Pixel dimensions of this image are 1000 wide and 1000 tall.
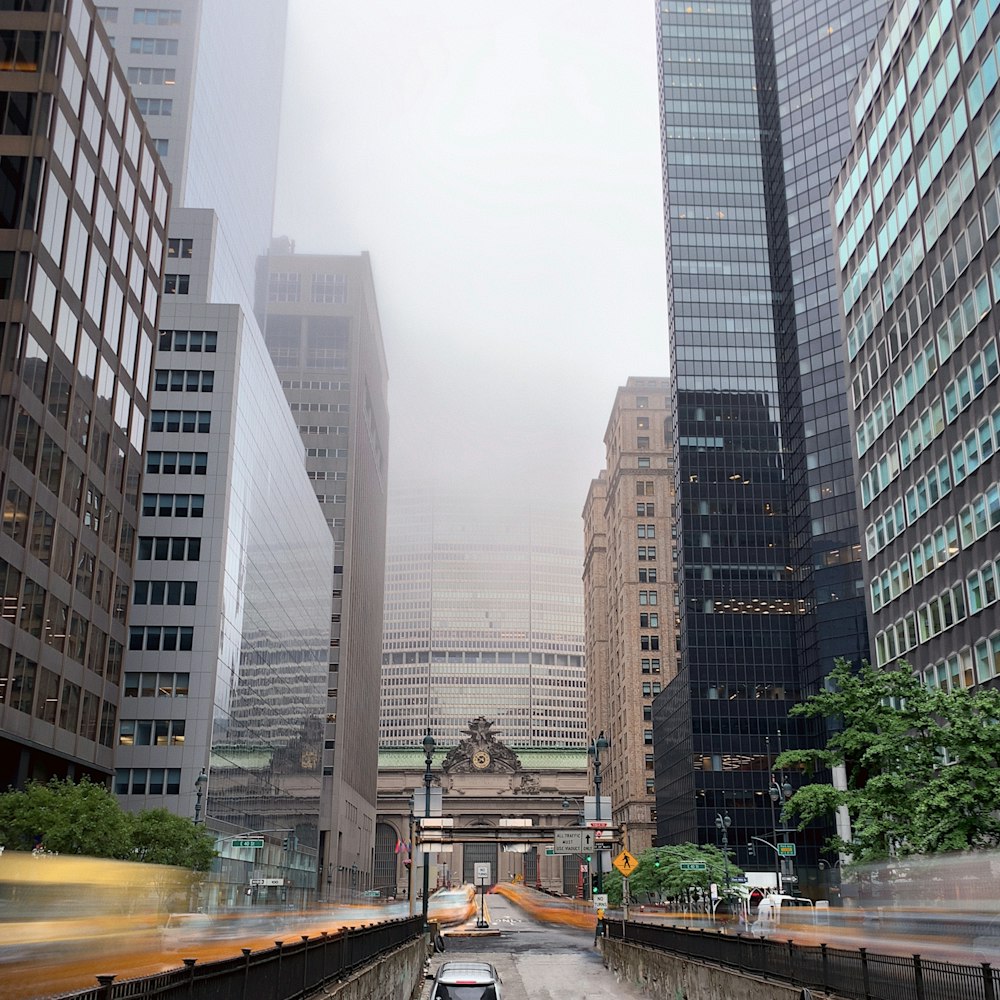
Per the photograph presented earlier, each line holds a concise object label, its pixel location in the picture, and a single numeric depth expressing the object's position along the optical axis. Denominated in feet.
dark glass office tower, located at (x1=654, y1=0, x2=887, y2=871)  403.95
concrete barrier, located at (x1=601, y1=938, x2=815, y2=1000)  71.46
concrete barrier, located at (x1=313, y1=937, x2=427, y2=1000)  68.33
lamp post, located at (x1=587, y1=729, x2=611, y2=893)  175.32
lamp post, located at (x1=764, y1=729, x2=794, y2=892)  202.17
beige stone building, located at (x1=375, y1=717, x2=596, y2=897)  563.89
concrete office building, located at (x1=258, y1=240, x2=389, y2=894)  447.42
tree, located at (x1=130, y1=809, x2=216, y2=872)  180.75
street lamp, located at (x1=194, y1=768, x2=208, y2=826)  213.05
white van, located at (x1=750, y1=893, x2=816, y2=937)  126.52
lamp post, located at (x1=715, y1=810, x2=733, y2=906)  280.02
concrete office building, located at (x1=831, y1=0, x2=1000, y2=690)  165.37
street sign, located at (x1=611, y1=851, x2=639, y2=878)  145.25
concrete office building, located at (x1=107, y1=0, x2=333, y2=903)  242.99
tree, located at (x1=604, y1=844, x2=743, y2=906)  282.56
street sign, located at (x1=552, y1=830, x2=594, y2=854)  244.53
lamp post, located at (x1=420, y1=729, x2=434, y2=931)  186.24
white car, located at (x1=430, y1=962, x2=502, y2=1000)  79.77
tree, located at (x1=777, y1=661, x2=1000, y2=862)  114.93
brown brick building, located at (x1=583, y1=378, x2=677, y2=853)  518.78
